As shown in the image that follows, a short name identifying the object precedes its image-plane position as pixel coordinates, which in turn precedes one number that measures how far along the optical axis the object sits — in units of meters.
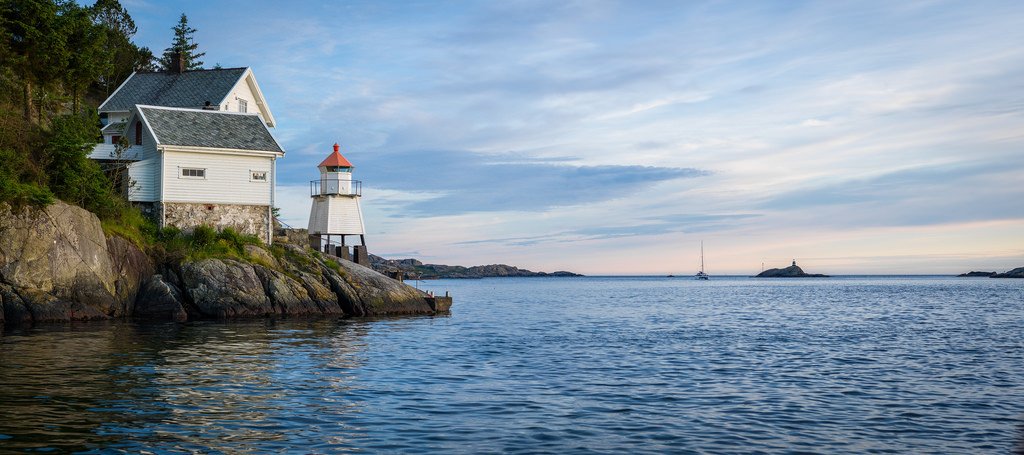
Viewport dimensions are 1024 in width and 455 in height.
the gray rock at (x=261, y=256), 45.03
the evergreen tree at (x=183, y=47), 81.19
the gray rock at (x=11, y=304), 35.59
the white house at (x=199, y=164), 47.06
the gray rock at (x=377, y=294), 47.56
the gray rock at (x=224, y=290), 41.72
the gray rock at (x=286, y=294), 43.69
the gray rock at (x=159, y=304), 40.62
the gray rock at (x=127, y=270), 40.06
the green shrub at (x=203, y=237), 45.25
